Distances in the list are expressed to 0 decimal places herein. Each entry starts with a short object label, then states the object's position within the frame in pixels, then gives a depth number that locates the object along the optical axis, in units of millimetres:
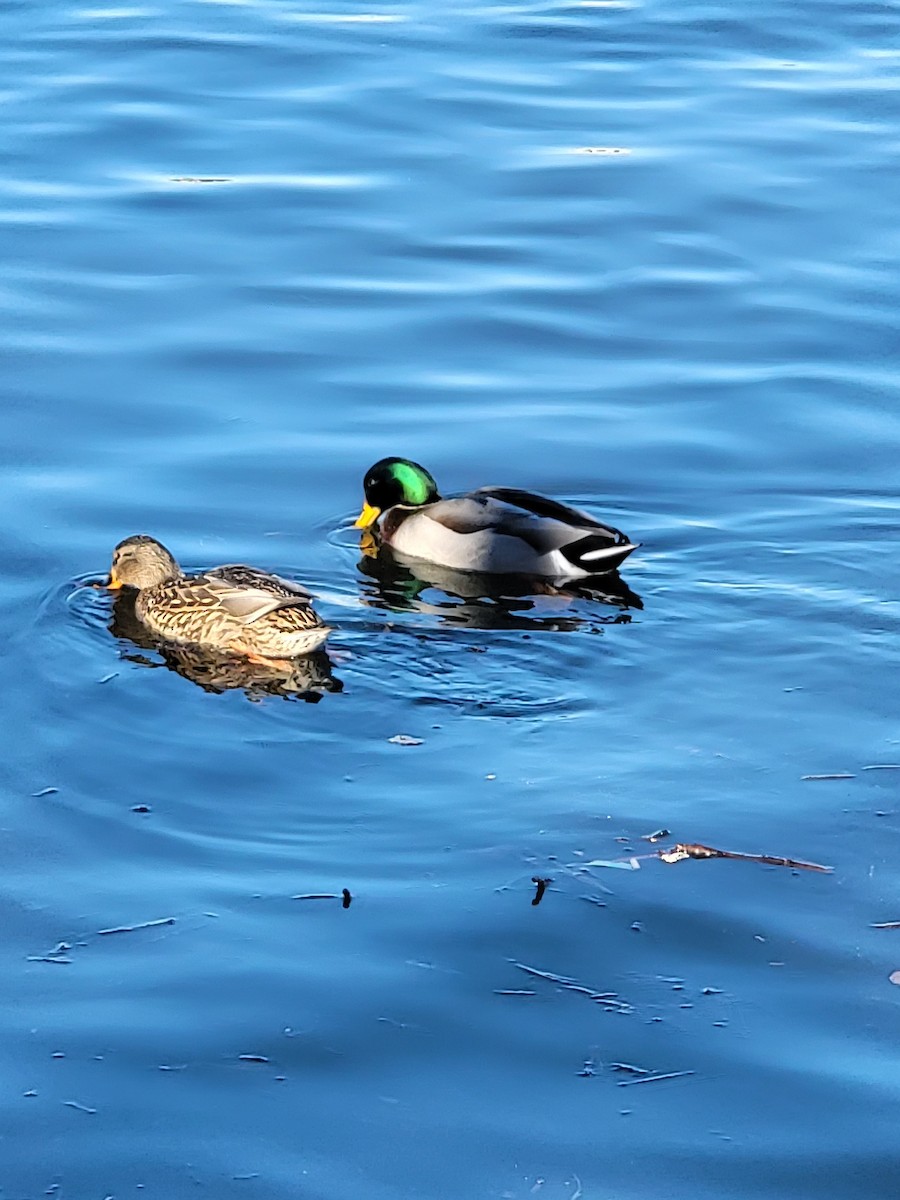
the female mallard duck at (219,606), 17156
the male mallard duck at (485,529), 19156
